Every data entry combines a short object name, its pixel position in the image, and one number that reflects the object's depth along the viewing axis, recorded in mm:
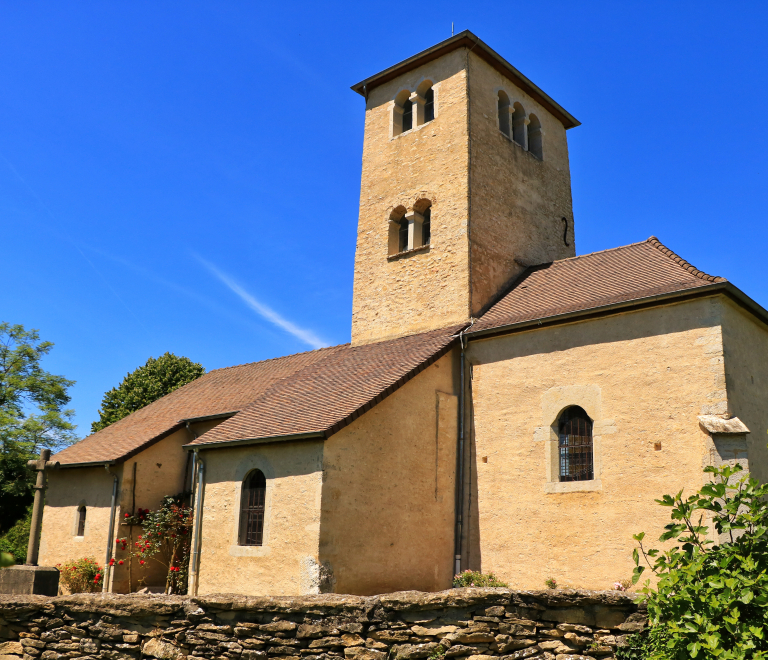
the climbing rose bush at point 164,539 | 15484
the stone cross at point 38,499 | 11492
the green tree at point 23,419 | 28391
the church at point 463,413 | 11094
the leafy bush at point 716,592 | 5301
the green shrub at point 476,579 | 12227
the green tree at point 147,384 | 31828
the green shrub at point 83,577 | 16156
